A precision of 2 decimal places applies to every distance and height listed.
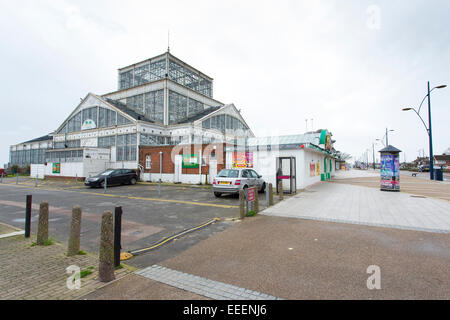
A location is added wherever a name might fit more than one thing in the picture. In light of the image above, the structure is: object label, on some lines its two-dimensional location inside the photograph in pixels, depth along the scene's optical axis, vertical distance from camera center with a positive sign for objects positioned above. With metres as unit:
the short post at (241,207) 7.10 -1.34
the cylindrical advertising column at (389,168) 13.44 -0.11
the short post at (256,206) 7.90 -1.44
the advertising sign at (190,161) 19.77 +0.52
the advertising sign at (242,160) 16.69 +0.52
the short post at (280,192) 10.58 -1.28
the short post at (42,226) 4.66 -1.29
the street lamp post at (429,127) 20.92 +3.87
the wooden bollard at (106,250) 3.24 -1.30
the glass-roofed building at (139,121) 25.11 +6.35
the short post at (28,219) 5.19 -1.26
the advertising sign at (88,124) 29.83 +5.92
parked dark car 17.19 -0.97
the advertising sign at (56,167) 25.06 -0.03
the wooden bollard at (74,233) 4.13 -1.28
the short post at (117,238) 3.69 -1.23
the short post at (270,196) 9.20 -1.30
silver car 11.17 -0.76
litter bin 21.33 -0.79
